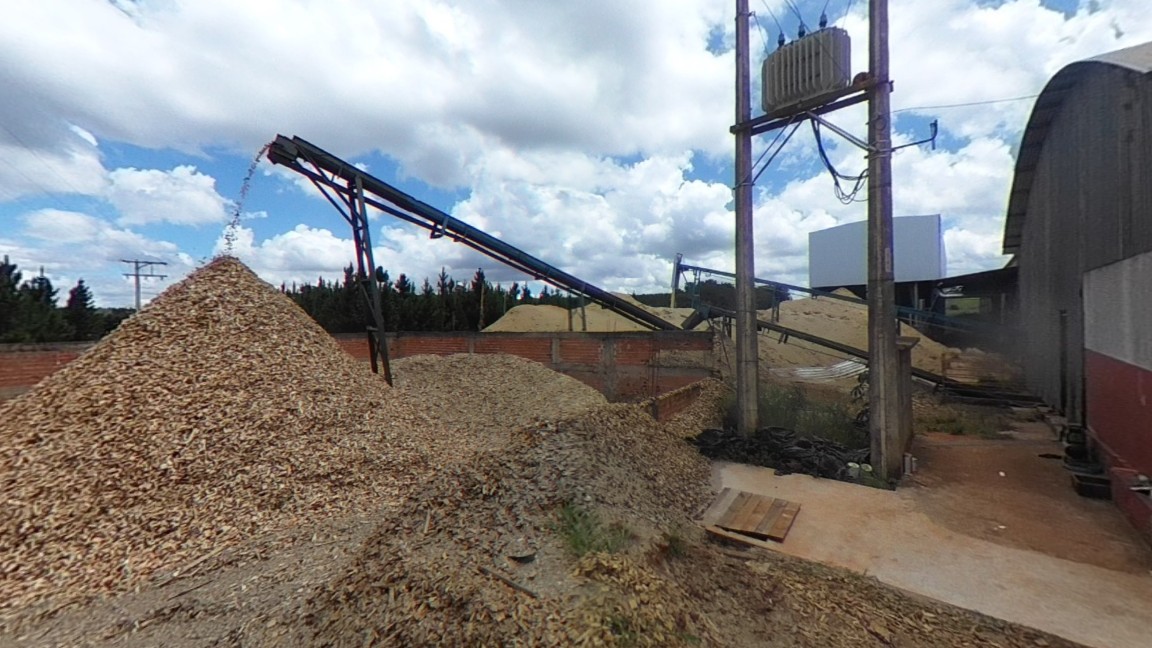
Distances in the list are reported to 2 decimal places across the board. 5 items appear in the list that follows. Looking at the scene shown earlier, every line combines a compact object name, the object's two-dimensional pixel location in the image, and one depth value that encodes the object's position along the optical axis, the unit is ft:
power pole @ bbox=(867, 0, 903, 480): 19.27
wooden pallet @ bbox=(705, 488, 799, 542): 14.29
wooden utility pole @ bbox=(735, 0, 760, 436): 23.66
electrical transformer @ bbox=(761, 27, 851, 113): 20.39
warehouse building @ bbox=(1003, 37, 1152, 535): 15.29
